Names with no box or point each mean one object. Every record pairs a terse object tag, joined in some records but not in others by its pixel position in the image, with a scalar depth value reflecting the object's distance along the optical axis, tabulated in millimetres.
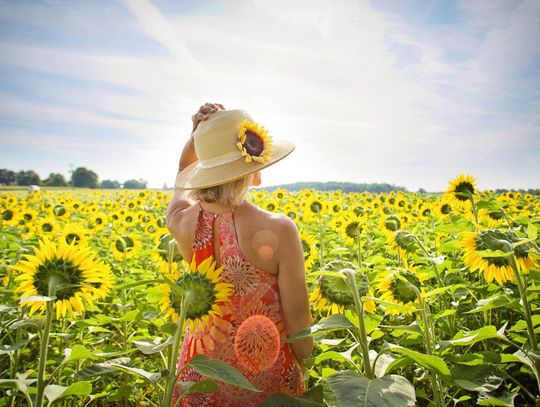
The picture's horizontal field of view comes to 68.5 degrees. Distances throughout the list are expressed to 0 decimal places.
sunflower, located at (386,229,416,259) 3170
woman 1877
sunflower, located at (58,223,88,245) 3670
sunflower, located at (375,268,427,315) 2148
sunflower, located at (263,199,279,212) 8498
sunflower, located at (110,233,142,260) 4532
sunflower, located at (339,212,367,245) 4418
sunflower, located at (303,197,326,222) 6570
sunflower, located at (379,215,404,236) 4664
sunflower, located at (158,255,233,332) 1379
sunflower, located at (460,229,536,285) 1910
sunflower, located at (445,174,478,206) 3685
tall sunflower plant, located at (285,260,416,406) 1082
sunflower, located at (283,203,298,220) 7609
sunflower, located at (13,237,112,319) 1555
